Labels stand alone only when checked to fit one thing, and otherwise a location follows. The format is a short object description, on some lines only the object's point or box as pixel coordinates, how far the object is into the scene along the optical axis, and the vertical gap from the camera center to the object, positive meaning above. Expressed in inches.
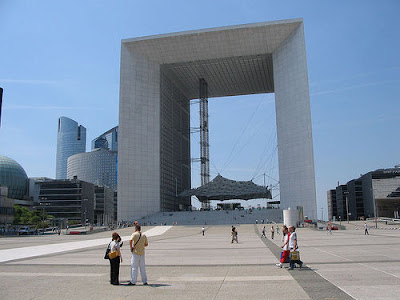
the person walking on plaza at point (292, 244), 494.2 -43.5
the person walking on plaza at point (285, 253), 511.8 -55.4
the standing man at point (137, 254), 410.0 -43.4
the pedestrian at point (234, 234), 1023.9 -58.7
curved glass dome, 5136.8 +507.5
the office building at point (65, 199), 5032.0 +201.0
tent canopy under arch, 3651.1 +202.8
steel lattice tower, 3826.3 +740.1
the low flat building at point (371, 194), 4574.3 +192.2
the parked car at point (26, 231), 2464.2 -105.1
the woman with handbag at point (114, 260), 410.1 -49.0
